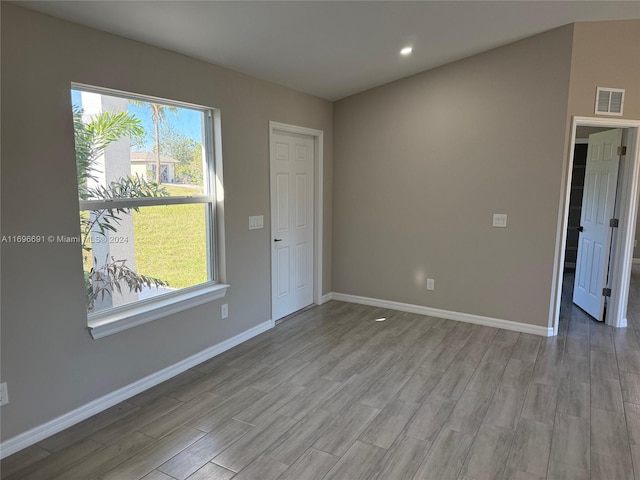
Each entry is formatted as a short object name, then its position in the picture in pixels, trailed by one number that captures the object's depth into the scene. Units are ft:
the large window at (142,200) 8.79
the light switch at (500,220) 13.78
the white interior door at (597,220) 14.02
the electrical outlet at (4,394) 7.34
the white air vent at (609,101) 12.42
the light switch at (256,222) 12.85
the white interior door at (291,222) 14.33
